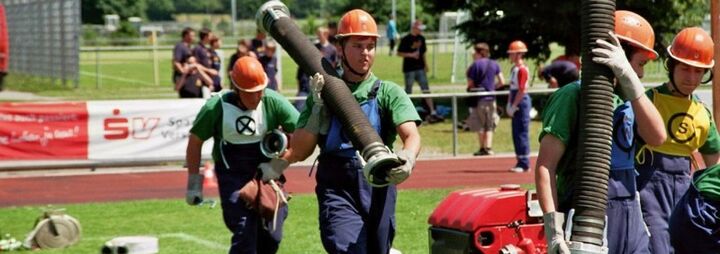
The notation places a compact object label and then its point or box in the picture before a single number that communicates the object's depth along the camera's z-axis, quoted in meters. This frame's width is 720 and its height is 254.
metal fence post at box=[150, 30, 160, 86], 39.19
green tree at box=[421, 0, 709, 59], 26.48
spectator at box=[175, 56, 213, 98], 20.84
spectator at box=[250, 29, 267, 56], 22.16
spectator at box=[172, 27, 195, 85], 21.16
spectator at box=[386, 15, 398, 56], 55.94
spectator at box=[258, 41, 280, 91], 21.77
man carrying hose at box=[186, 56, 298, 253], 9.15
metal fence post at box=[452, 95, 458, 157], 19.91
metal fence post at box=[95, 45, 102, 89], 39.36
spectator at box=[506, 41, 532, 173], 17.80
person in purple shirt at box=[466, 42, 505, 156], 20.12
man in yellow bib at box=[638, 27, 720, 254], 7.14
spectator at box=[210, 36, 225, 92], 21.10
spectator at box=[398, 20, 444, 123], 26.36
